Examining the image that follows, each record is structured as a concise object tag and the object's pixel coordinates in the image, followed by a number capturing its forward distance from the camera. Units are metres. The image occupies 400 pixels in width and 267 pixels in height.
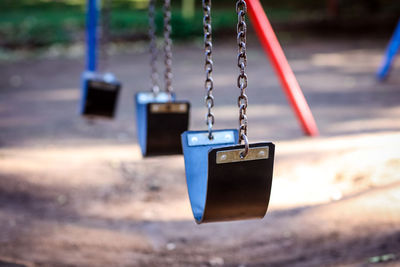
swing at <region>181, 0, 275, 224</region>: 3.15
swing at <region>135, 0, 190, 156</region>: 4.83
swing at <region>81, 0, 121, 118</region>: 7.13
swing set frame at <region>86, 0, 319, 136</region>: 8.34
